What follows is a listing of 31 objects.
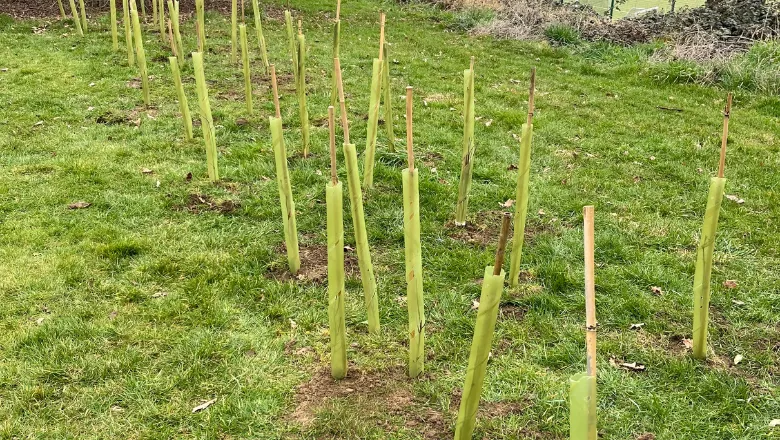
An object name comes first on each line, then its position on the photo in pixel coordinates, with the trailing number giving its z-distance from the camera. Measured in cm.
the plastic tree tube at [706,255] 254
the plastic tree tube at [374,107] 380
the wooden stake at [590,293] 138
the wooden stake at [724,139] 234
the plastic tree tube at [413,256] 228
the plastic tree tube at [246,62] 515
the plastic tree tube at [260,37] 629
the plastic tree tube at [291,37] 507
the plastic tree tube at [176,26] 602
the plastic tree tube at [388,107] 440
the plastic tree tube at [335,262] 229
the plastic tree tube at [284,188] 307
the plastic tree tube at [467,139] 348
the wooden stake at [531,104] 255
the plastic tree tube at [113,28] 803
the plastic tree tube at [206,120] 413
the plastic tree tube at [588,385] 139
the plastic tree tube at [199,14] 602
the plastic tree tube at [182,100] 450
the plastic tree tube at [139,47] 553
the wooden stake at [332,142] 216
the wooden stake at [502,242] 150
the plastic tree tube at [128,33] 682
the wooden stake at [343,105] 211
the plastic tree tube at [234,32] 689
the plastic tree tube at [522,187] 293
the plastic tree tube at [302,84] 448
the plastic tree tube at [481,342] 169
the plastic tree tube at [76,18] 876
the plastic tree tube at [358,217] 237
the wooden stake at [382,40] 295
